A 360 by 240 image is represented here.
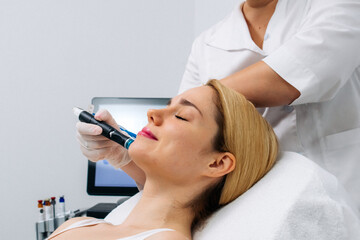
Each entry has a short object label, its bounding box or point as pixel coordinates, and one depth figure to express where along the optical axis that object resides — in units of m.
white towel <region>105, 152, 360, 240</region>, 0.81
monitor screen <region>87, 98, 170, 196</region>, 1.87
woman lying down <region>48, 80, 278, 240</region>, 0.96
